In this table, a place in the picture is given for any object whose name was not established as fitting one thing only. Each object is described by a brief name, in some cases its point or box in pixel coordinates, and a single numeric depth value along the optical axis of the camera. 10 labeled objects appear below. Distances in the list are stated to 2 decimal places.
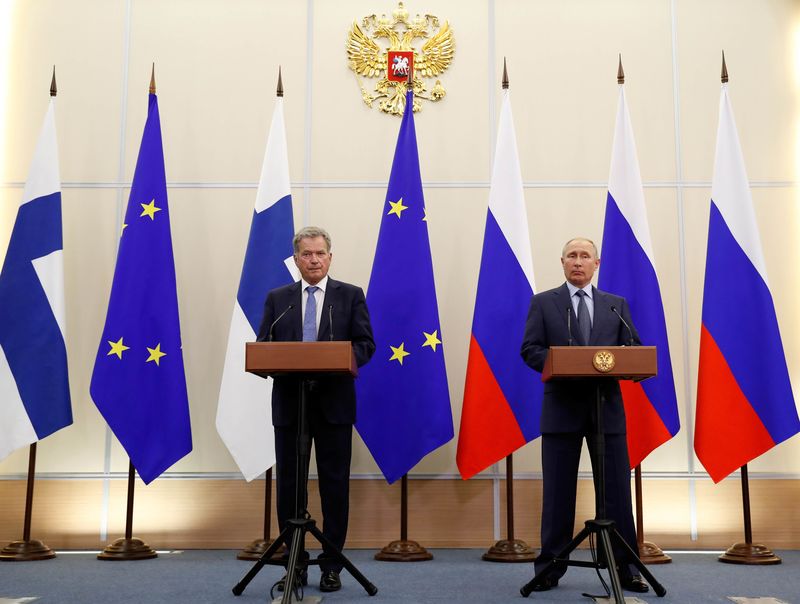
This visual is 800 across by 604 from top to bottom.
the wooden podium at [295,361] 2.71
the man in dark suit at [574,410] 3.17
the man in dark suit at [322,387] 3.18
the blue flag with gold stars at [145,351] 4.16
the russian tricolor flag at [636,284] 4.12
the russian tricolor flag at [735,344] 4.03
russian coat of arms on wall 4.93
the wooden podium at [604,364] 2.74
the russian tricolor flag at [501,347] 4.14
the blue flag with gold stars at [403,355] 4.16
